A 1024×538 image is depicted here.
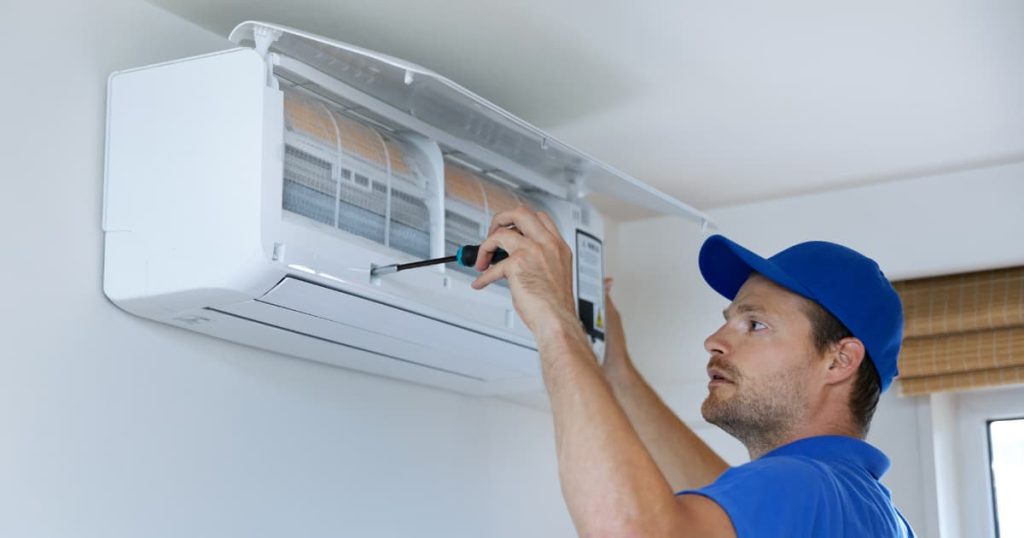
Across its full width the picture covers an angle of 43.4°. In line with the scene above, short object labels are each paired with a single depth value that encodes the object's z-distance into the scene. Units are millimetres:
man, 1227
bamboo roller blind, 2834
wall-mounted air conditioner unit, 1780
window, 2996
